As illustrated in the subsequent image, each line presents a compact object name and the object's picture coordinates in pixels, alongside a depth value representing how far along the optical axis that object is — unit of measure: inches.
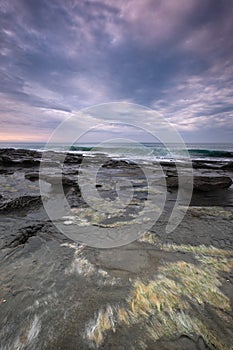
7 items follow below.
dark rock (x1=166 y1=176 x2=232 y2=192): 225.8
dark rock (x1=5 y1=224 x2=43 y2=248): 98.2
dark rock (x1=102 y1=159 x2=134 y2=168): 492.2
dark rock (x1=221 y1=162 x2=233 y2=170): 488.4
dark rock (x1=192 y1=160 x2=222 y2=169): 503.2
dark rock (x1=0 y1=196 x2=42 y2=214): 144.7
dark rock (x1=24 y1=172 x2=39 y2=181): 273.8
